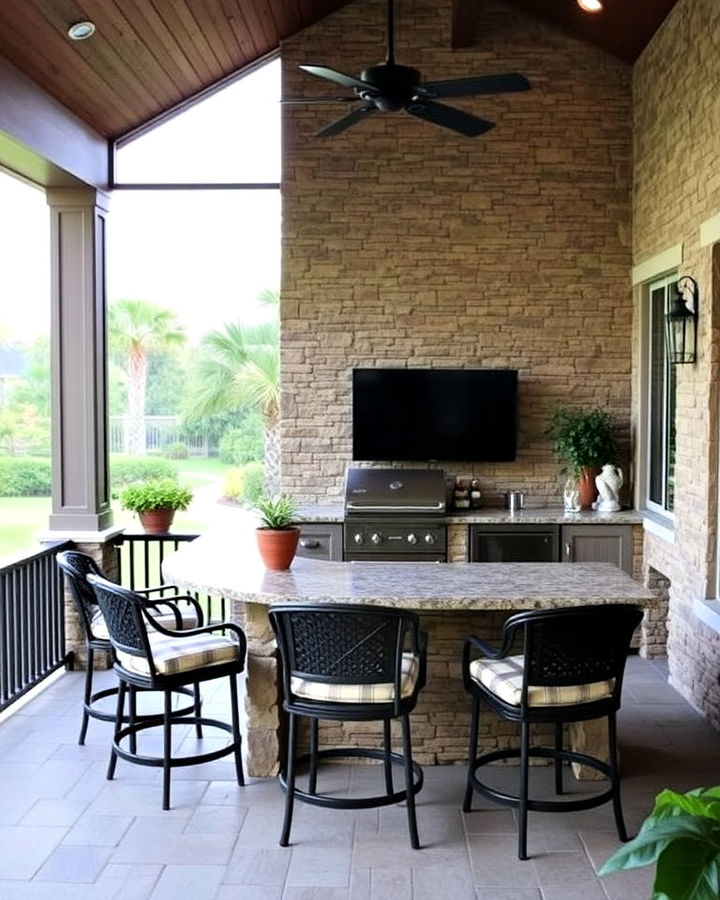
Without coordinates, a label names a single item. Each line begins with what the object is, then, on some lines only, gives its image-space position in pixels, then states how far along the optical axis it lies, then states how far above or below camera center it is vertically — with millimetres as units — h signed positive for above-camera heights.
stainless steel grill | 6180 -699
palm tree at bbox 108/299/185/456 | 10219 +909
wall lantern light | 5094 +519
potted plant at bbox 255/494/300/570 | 3986 -482
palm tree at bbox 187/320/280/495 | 8594 +437
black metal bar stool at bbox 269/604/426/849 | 3289 -891
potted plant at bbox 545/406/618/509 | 6391 -175
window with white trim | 5988 +53
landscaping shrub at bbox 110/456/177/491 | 9758 -503
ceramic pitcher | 6363 -469
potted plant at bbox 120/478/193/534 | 6105 -541
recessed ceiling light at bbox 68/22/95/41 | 4616 +1905
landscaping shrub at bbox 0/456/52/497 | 11227 -671
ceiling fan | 3854 +1379
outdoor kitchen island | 3572 -669
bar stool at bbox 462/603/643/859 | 3307 -927
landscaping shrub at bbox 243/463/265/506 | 9844 -622
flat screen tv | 6562 +53
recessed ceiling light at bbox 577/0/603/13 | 5750 +2517
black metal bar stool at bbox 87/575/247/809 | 3721 -953
